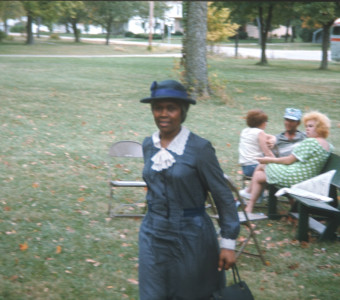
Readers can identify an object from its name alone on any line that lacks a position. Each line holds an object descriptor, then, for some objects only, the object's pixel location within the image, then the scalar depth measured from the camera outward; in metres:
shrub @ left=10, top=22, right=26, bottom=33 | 75.09
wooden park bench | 6.12
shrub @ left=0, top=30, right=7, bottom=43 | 50.50
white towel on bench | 6.33
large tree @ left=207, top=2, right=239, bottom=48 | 36.96
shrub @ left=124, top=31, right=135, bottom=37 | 88.12
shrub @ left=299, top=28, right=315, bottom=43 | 77.56
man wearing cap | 7.64
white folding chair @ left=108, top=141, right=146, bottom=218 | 7.57
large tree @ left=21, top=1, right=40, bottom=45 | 39.65
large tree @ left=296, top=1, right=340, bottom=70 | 28.56
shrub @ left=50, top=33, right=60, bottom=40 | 63.31
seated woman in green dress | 6.73
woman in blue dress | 3.17
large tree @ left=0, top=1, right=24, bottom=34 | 42.56
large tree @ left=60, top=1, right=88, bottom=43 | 60.95
